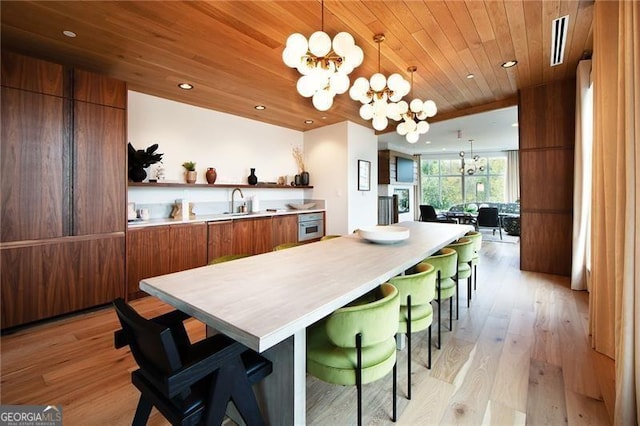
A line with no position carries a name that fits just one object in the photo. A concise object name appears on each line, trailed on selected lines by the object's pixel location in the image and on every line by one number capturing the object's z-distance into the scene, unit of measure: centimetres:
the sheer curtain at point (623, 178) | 127
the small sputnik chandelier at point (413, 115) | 282
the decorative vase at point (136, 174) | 350
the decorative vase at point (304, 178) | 584
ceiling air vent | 248
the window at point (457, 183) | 1018
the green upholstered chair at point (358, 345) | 118
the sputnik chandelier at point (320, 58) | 182
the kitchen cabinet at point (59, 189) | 242
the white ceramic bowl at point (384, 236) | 236
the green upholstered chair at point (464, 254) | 255
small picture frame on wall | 565
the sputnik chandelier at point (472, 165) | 986
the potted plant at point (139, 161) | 349
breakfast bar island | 99
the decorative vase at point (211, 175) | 442
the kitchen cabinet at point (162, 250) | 319
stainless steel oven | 526
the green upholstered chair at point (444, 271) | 205
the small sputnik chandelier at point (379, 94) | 241
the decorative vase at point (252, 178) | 495
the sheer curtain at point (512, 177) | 956
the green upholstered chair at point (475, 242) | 287
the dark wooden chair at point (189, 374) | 94
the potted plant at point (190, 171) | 413
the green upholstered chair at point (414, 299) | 158
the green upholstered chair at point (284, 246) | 250
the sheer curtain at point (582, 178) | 325
